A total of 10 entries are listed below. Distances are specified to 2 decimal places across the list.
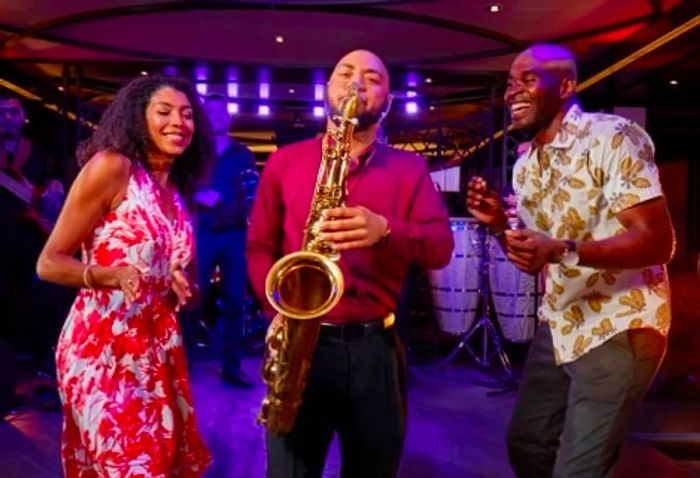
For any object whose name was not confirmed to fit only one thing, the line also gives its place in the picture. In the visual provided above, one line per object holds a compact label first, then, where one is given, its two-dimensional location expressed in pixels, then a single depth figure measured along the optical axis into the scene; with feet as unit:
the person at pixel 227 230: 17.85
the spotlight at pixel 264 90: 33.32
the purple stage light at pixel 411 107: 34.87
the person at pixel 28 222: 16.93
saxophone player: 7.38
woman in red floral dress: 7.18
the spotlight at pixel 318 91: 31.66
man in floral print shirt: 7.07
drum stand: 21.90
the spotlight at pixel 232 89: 32.73
